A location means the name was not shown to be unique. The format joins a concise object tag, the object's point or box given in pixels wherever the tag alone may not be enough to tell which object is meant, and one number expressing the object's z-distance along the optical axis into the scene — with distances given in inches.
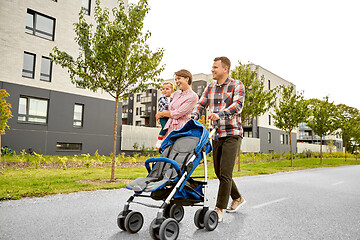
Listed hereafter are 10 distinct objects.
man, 156.8
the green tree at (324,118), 919.7
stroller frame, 113.9
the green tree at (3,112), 370.6
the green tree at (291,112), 721.0
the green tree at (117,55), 322.0
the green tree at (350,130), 1259.3
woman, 191.3
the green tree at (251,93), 550.0
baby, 211.0
